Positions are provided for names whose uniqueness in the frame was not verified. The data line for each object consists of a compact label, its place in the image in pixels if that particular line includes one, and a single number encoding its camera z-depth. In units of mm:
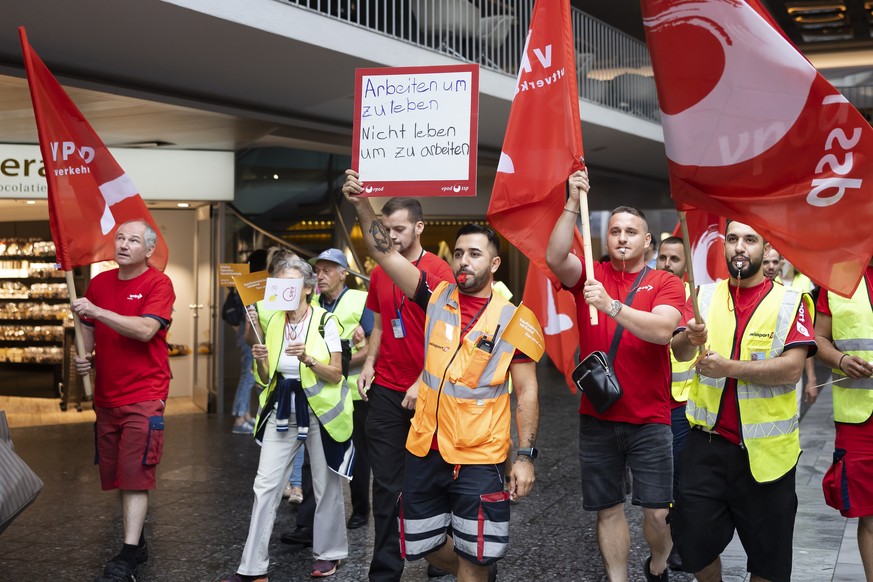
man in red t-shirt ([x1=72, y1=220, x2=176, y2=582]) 6004
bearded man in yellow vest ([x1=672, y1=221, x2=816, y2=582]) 4691
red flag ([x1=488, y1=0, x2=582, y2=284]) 5168
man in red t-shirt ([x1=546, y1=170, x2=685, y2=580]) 5059
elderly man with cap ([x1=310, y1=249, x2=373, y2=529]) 7250
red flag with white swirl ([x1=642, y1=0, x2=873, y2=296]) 4250
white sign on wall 11250
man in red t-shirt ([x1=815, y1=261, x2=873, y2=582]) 5102
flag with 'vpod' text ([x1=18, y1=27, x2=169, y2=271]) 6264
